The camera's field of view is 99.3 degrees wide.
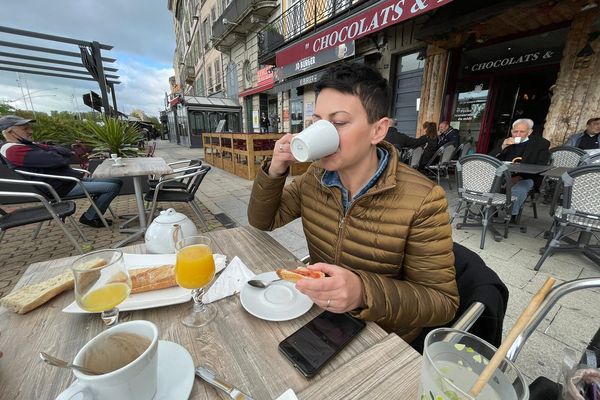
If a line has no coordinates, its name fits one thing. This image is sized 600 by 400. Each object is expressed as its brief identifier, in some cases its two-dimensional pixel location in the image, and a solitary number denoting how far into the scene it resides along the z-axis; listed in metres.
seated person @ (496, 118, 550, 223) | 3.68
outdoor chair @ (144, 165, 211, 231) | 3.42
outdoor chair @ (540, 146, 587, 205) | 4.05
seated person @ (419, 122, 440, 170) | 5.60
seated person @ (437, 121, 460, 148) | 5.71
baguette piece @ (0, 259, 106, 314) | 0.83
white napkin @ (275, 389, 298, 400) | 0.57
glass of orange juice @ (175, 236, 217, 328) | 0.85
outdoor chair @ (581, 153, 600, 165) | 3.56
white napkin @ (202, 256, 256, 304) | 0.94
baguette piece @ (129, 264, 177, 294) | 0.93
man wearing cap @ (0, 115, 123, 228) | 3.20
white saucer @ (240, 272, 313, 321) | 0.83
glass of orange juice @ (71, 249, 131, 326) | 0.75
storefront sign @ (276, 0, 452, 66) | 3.86
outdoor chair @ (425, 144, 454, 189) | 5.45
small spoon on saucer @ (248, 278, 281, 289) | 0.96
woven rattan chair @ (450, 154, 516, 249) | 3.08
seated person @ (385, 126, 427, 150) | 5.76
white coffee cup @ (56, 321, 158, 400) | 0.46
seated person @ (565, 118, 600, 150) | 4.27
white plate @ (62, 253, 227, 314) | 0.84
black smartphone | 0.67
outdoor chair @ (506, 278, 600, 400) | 0.78
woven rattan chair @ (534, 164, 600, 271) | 2.41
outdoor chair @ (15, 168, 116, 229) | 3.19
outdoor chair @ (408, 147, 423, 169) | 5.67
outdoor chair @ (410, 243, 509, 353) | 0.82
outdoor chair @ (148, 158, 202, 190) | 3.94
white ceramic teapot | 1.19
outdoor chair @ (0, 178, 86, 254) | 2.54
